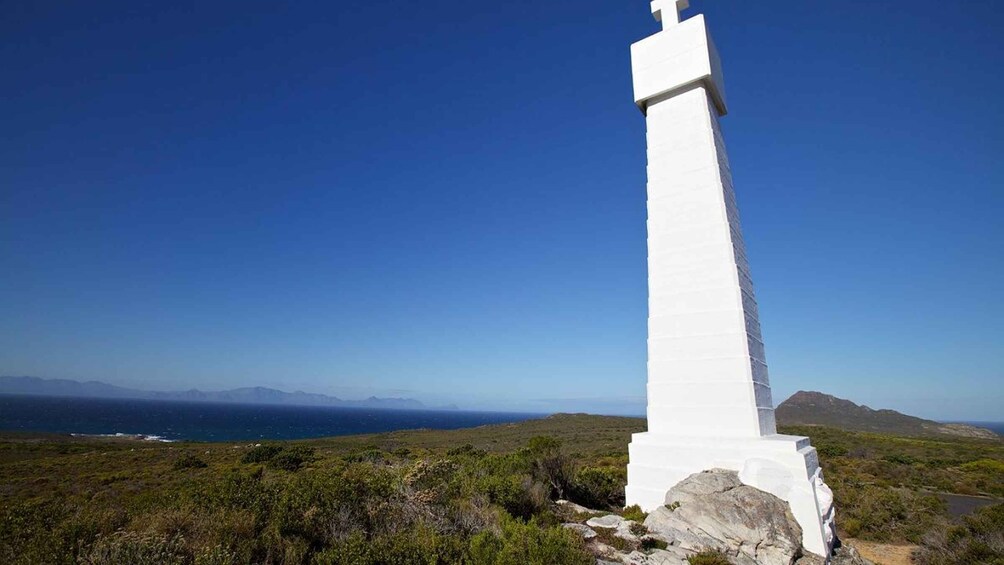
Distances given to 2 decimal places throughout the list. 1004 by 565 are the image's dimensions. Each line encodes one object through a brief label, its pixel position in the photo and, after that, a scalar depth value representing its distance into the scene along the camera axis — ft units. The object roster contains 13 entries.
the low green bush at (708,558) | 20.40
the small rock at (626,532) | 23.08
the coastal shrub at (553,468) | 36.70
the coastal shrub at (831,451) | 97.06
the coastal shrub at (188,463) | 93.45
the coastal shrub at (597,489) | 37.37
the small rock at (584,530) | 23.25
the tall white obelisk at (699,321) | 28.02
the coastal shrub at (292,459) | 86.33
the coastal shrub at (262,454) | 97.65
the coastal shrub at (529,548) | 16.42
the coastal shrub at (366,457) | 71.04
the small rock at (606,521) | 25.62
